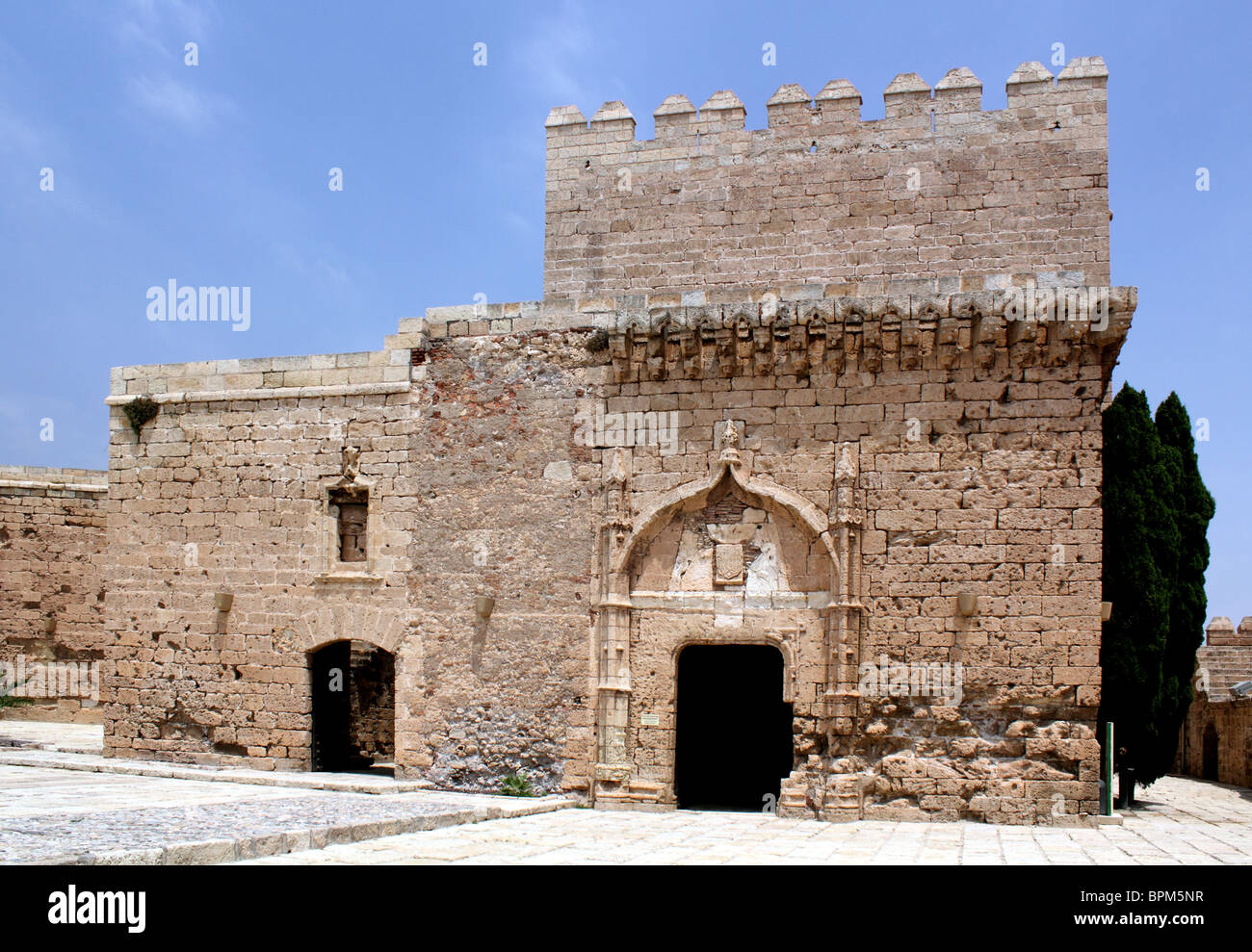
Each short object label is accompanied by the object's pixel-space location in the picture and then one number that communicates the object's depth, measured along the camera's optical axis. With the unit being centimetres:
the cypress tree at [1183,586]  1334
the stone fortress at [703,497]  1036
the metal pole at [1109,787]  1114
